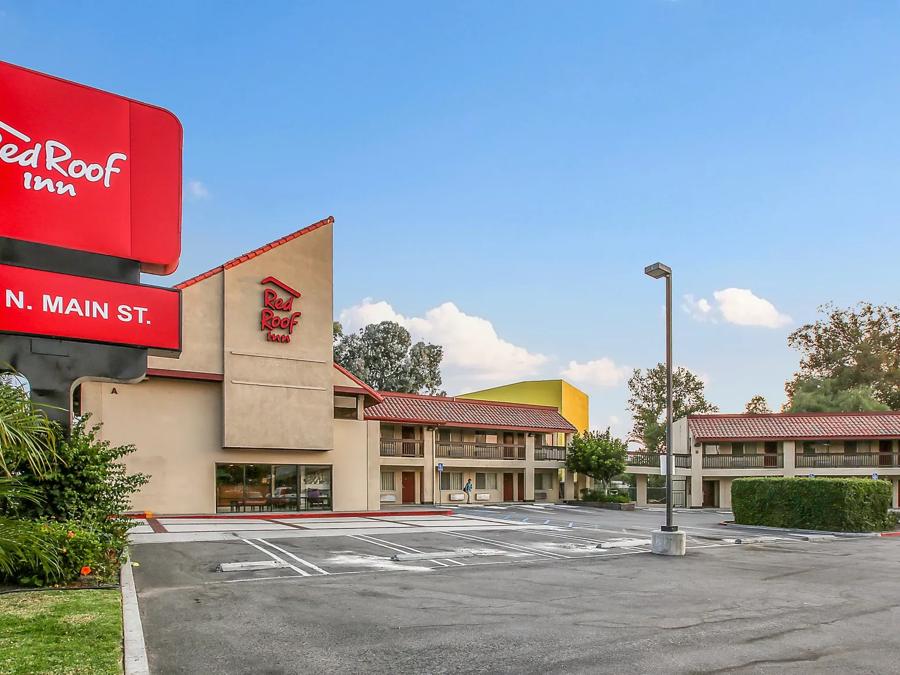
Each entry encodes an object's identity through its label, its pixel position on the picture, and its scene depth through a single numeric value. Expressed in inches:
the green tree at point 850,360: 2952.8
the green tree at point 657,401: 3090.6
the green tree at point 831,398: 2706.7
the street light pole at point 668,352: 812.0
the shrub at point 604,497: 1964.8
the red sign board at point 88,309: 527.8
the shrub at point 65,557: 432.5
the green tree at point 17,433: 233.8
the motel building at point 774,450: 2038.6
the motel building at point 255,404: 1159.6
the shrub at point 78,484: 503.8
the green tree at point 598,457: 2015.3
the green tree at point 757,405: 3351.4
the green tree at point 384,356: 2716.5
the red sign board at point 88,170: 555.8
